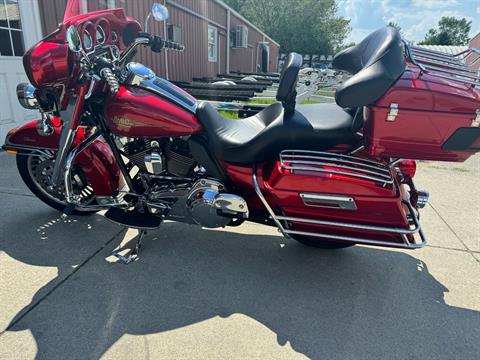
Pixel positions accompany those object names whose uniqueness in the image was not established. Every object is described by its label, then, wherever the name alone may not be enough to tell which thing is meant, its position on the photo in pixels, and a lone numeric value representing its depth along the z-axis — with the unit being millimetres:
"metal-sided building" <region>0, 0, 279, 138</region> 4473
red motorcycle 1632
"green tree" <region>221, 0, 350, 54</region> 40406
